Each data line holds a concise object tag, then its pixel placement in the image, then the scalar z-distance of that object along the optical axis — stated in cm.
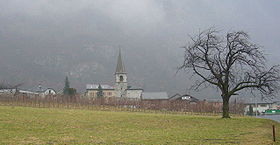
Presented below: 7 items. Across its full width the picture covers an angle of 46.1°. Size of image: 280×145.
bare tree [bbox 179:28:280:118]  3678
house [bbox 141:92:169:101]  14638
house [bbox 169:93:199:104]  13436
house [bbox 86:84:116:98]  17459
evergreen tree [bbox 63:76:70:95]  12762
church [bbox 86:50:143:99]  14862
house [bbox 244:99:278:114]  14565
